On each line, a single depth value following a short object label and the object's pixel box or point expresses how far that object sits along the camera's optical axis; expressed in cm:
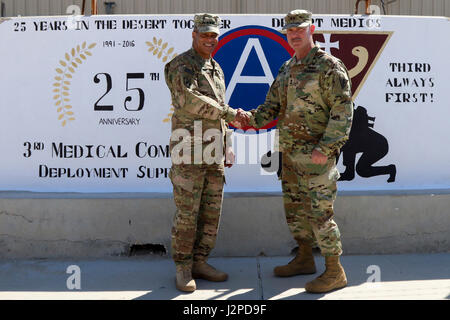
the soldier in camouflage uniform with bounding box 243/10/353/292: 351
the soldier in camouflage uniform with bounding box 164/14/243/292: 364
